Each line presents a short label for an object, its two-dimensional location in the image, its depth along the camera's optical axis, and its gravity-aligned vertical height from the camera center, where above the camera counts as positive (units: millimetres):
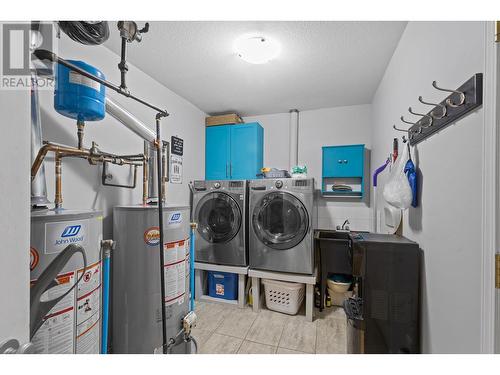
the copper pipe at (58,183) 1164 +17
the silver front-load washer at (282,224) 2293 -406
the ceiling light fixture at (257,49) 1657 +1091
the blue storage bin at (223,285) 2660 -1206
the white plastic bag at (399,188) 1305 +0
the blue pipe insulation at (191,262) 1682 -583
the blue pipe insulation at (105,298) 1180 -626
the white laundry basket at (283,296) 2340 -1184
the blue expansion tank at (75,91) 1057 +463
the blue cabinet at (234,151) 3088 +514
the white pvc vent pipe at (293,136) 3223 +756
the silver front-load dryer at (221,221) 2531 -408
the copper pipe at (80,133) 1208 +304
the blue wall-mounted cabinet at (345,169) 2852 +248
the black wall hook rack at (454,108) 776 +332
